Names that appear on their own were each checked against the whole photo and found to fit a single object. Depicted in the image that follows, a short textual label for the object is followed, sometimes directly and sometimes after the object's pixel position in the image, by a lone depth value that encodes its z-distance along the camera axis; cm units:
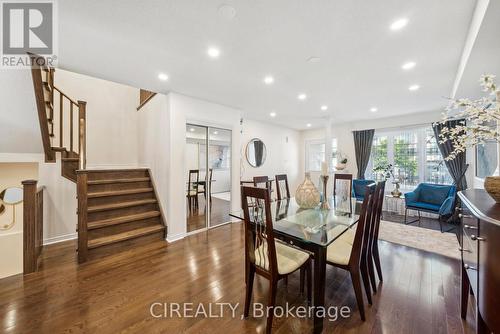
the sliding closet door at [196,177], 362
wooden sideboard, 90
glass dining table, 145
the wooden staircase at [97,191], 259
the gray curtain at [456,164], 412
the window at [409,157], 462
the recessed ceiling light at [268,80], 284
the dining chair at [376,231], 198
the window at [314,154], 680
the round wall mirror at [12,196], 239
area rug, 287
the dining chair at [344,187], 334
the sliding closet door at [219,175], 392
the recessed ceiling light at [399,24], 167
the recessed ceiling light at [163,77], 273
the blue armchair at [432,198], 359
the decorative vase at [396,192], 465
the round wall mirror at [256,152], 553
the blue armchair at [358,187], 486
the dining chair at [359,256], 159
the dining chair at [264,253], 146
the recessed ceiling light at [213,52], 213
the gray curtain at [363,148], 539
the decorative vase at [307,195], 235
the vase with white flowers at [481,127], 118
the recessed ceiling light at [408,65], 240
